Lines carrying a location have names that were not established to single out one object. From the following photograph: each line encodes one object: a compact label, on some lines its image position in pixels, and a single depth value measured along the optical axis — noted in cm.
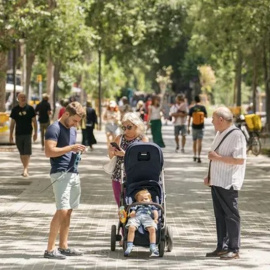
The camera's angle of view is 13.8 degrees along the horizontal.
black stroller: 1186
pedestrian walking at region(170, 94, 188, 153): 3164
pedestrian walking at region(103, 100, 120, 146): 3234
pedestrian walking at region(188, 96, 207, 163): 2784
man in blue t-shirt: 1139
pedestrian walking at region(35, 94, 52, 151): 3422
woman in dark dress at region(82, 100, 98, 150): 3338
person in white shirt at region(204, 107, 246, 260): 1138
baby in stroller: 1141
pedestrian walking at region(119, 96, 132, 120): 3935
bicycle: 3172
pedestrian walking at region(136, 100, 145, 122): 4975
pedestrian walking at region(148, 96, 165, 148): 3219
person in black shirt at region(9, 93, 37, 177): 2242
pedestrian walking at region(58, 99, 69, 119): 3065
